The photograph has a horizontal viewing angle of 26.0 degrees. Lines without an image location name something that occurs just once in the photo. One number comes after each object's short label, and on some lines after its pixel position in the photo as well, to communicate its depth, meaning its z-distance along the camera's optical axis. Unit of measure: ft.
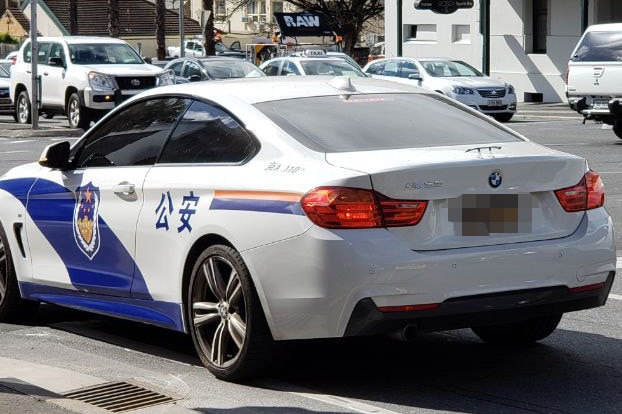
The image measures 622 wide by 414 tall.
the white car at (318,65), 102.83
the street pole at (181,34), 160.66
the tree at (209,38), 176.04
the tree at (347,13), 192.44
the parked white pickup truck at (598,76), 74.28
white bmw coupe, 19.54
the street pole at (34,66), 92.73
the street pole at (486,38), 126.41
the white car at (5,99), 115.24
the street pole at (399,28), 139.54
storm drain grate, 20.01
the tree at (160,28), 193.31
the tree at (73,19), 222.28
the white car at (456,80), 98.17
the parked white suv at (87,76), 93.04
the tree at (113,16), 175.22
